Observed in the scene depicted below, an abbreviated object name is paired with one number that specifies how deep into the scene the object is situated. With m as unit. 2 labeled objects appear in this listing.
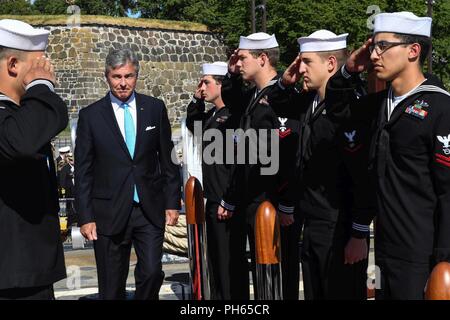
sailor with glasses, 3.94
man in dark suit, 5.94
